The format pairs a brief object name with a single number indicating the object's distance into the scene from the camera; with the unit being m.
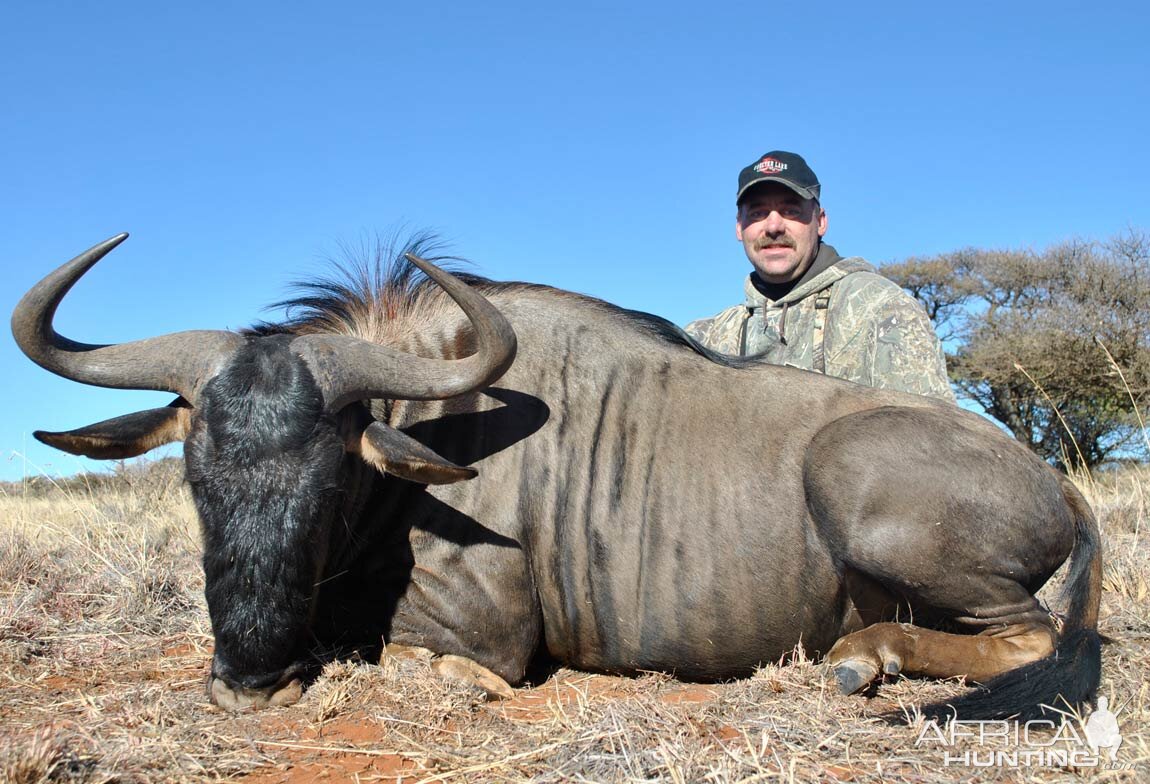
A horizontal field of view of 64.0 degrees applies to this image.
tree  16.38
